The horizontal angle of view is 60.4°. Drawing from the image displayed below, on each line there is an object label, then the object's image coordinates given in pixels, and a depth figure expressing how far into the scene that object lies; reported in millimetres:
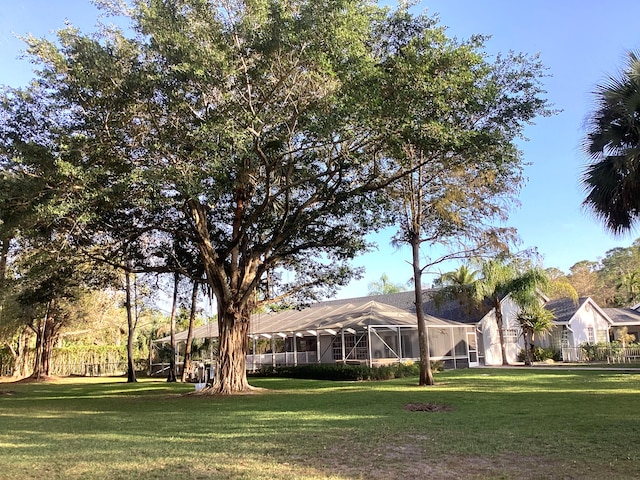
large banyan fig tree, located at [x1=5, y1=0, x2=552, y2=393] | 12406
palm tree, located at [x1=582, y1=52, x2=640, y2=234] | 11406
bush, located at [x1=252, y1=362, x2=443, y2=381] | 25109
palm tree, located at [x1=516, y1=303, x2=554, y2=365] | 31875
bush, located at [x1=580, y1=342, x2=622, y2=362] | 31625
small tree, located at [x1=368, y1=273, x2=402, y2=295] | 79169
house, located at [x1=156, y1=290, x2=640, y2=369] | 29516
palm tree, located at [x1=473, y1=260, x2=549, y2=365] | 30125
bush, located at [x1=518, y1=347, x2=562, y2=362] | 34969
